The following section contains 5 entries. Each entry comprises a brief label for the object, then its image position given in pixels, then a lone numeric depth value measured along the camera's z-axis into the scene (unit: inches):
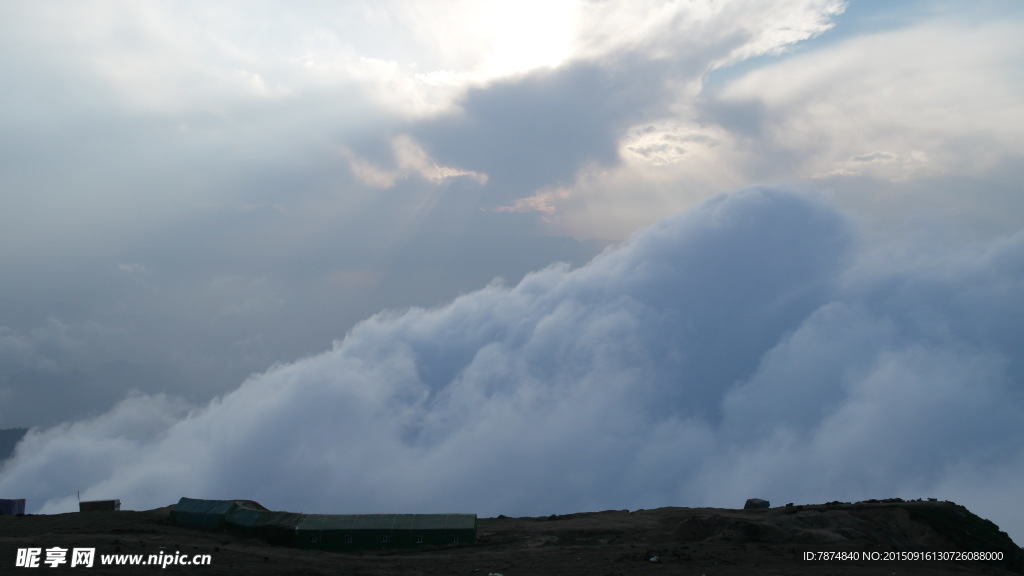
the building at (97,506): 1964.8
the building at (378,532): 1706.4
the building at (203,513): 1763.0
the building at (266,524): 1707.7
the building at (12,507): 2154.3
